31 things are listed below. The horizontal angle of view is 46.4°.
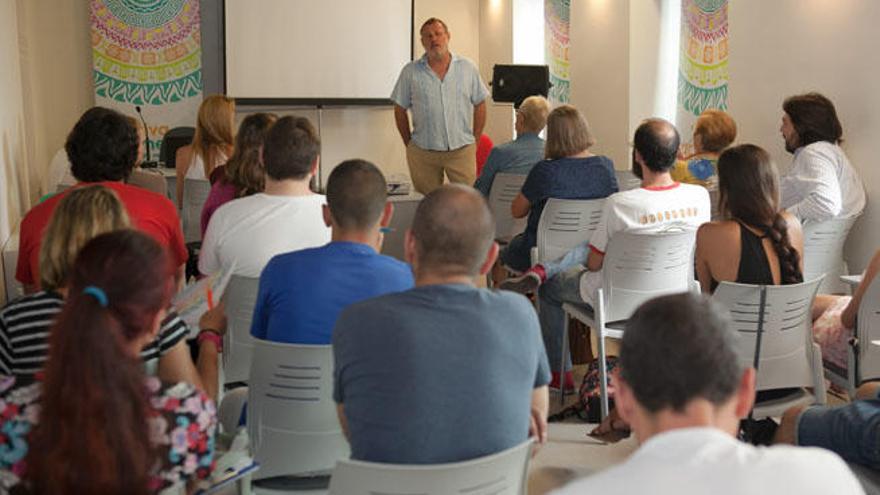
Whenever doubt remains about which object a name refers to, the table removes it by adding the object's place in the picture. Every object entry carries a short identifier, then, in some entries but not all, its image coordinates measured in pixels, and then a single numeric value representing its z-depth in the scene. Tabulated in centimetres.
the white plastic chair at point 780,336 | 338
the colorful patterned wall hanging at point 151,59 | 863
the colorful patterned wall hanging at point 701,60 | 764
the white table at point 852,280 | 396
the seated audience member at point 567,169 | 494
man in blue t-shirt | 268
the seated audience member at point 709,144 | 585
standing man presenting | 762
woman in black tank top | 354
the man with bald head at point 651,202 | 421
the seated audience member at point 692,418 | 133
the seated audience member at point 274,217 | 337
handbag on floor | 451
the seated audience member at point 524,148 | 600
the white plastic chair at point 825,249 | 475
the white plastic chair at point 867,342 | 343
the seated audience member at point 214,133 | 535
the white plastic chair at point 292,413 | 252
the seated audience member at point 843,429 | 251
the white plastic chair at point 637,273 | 408
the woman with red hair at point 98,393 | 159
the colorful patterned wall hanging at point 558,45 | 1027
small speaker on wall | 903
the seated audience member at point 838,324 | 359
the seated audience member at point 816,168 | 507
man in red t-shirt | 338
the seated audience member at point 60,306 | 228
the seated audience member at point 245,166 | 425
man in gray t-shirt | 206
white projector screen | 915
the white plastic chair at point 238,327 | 315
